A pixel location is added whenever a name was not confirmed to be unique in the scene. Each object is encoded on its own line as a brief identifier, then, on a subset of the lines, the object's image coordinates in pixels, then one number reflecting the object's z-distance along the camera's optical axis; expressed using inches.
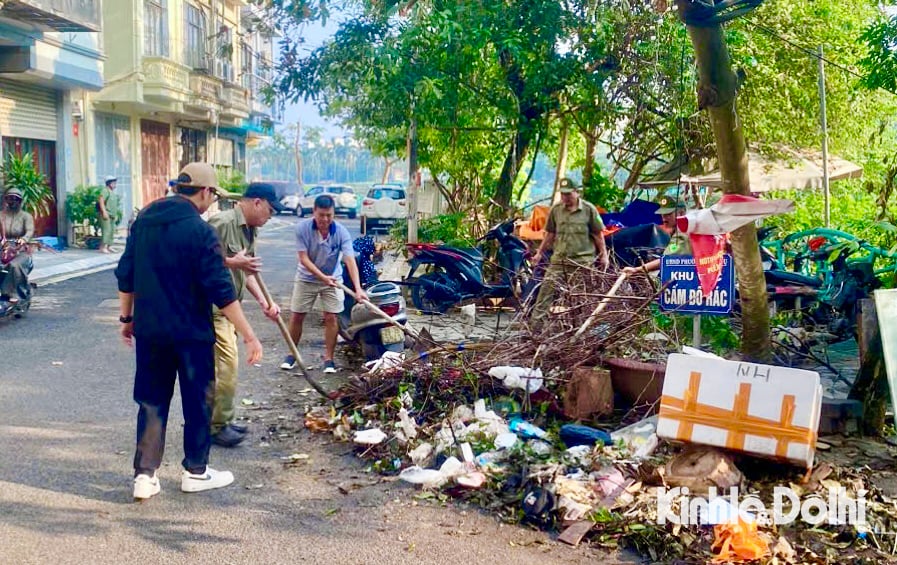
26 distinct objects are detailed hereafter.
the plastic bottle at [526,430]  223.6
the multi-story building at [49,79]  674.2
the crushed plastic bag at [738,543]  162.1
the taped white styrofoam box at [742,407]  181.6
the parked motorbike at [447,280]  432.5
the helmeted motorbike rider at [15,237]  392.2
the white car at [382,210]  1172.4
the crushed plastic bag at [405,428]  226.7
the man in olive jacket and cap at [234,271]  226.8
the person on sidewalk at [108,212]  783.7
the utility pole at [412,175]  540.4
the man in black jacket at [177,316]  188.2
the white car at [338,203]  1656.0
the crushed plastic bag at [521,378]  245.3
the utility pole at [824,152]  512.7
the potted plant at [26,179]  683.4
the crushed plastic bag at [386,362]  271.4
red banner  226.1
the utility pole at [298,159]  2661.4
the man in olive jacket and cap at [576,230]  368.2
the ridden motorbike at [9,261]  389.1
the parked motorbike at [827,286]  319.0
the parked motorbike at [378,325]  310.5
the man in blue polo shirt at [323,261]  315.9
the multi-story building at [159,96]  1019.9
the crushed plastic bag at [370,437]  226.5
